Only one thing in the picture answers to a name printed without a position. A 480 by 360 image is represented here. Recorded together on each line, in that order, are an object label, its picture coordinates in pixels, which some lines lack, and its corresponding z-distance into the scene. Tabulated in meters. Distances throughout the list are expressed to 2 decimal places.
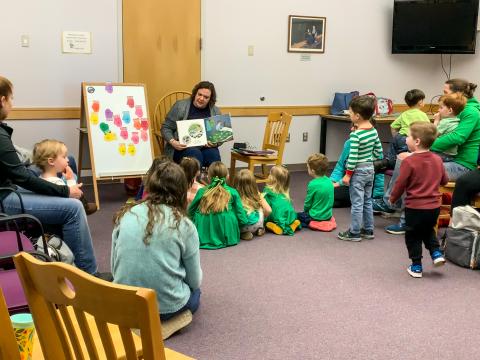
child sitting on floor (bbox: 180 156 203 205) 3.78
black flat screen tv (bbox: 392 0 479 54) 6.46
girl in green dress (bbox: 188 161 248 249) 3.72
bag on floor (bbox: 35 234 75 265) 2.51
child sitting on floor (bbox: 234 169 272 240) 3.99
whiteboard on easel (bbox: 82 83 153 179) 4.79
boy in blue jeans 3.84
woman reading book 5.00
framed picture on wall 6.23
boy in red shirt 3.26
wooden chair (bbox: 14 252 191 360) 0.90
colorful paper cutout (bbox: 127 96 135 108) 4.97
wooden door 5.43
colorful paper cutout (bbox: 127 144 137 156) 4.91
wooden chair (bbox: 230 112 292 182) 5.17
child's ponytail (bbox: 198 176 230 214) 3.71
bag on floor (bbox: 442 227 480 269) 3.45
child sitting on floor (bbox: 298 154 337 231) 4.21
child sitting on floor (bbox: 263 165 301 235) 4.15
